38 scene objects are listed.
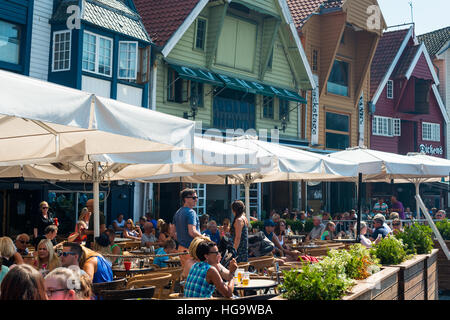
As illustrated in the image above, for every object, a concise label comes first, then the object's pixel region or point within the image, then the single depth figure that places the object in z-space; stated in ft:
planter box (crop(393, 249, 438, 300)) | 27.09
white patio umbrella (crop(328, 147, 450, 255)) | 44.80
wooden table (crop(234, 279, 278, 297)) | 23.07
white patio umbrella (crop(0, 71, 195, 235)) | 15.65
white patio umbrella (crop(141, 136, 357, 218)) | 35.81
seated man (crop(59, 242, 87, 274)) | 19.70
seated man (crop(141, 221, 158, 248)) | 40.75
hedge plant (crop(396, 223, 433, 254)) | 34.21
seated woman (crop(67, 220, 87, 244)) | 35.78
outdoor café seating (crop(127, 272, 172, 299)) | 21.57
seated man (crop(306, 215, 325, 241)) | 48.52
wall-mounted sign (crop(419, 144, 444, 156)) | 121.19
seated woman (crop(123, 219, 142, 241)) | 47.54
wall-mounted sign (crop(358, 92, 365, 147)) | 101.79
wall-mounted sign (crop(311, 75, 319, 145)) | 89.04
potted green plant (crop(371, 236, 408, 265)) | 28.62
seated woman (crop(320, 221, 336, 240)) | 47.73
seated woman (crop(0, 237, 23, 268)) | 23.97
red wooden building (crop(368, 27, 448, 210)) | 110.22
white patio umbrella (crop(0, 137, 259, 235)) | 26.78
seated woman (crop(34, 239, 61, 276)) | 24.08
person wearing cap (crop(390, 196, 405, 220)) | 66.29
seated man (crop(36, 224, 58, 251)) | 32.14
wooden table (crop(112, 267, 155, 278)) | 26.12
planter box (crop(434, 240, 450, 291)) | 42.45
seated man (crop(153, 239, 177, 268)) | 31.27
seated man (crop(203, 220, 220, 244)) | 36.11
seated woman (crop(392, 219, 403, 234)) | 45.85
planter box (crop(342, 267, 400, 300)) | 20.06
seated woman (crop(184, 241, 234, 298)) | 19.97
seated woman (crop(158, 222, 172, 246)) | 42.34
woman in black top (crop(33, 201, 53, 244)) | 40.52
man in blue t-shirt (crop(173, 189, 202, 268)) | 27.86
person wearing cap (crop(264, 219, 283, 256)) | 38.51
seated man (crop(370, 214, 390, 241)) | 40.40
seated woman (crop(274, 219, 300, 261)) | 38.27
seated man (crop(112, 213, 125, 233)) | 54.61
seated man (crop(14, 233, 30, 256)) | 30.48
